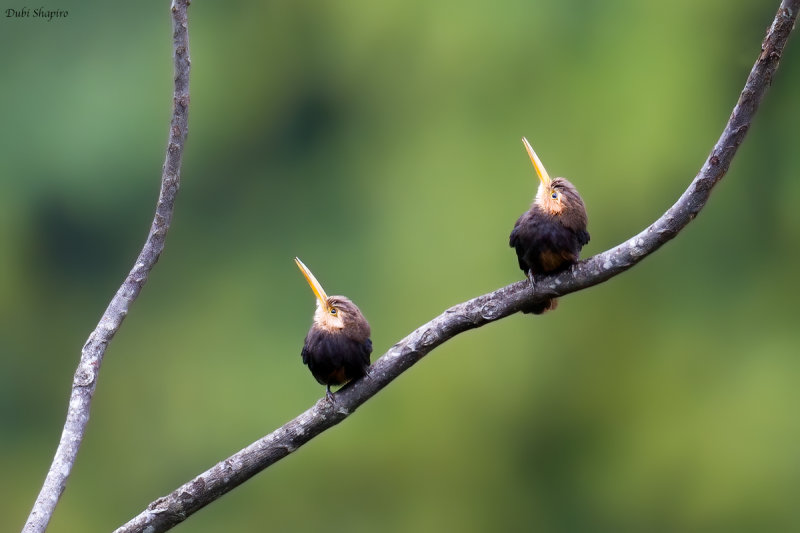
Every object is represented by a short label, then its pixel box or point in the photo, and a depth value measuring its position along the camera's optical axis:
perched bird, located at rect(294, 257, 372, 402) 7.15
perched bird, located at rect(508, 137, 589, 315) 6.51
